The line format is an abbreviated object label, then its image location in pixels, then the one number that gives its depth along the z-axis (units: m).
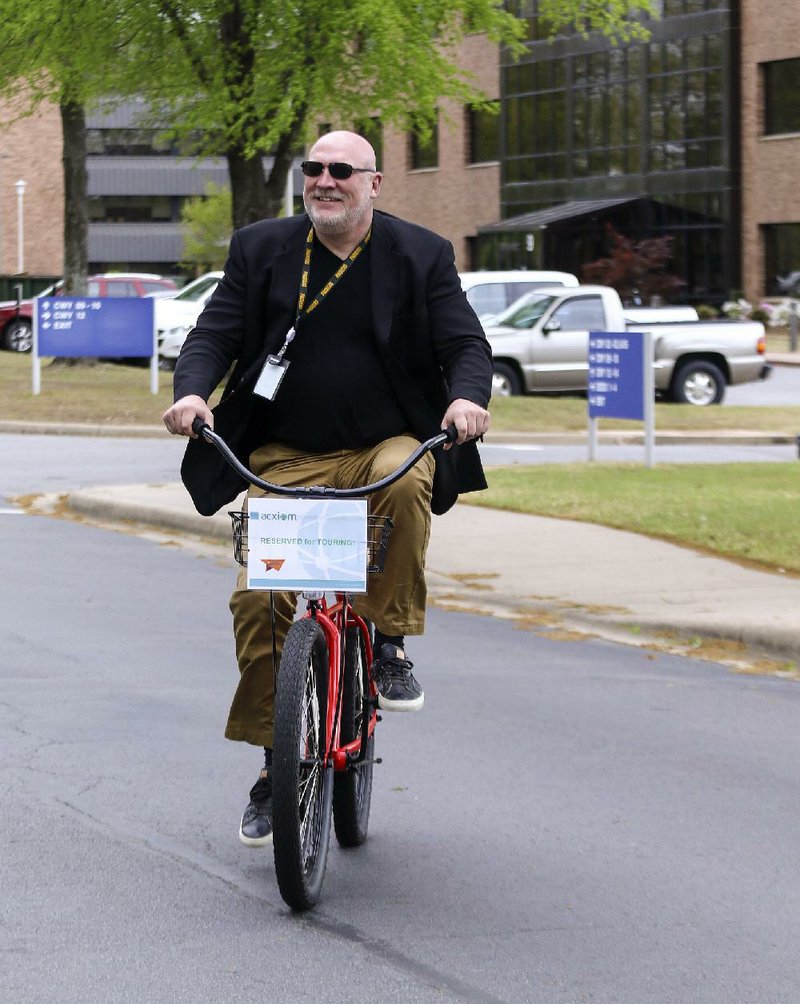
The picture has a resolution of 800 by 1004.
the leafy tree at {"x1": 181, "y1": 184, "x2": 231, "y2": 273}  68.44
